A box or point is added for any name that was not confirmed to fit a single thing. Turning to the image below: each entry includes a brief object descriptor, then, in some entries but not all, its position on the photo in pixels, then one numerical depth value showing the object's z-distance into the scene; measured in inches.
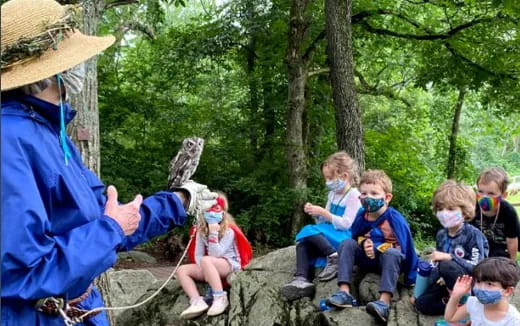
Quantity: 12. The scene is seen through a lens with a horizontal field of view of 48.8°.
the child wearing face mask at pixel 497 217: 175.8
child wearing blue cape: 175.3
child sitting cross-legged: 155.9
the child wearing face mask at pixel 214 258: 201.0
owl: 96.1
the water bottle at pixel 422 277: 168.1
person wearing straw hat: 59.5
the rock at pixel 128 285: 247.9
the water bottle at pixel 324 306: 179.1
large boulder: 172.9
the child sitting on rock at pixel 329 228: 193.6
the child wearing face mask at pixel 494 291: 131.7
